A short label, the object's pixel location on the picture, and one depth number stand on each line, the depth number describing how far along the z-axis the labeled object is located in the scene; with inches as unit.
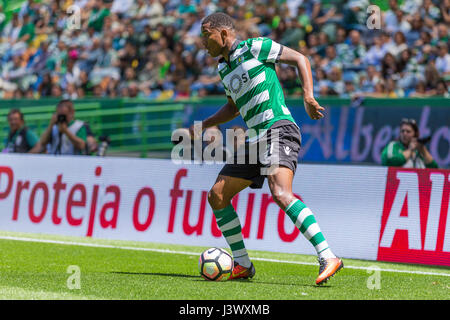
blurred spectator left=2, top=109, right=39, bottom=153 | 580.4
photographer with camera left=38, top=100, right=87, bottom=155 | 557.3
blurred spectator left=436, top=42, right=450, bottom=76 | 636.1
